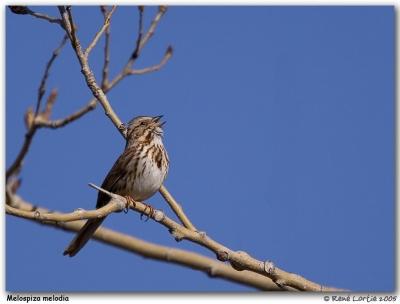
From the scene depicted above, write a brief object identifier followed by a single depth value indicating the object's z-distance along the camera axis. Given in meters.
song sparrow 12.12
